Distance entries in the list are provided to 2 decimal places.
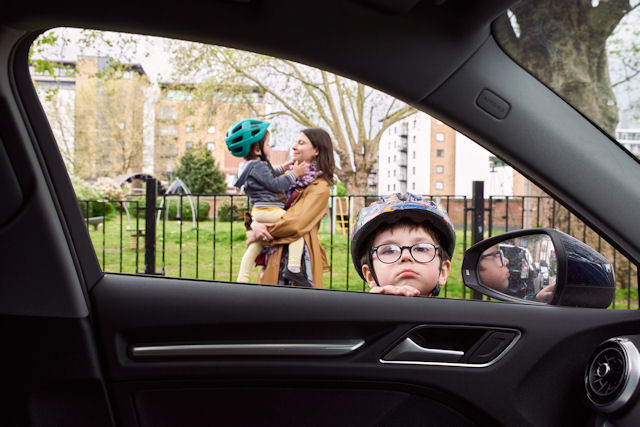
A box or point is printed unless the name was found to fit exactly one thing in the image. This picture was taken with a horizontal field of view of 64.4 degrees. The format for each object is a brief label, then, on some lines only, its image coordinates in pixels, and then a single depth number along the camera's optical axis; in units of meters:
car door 1.33
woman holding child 4.09
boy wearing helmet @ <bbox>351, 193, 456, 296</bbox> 1.68
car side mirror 1.19
